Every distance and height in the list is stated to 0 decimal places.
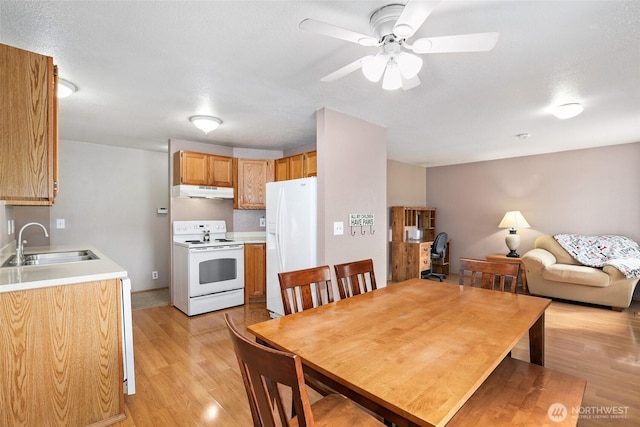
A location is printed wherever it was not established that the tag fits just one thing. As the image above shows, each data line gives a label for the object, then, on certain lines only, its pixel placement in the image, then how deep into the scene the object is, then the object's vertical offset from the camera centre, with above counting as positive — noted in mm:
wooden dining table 896 -527
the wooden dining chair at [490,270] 2103 -415
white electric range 3621 -704
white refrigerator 2980 -149
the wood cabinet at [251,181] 4414 +529
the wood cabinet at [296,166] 3787 +679
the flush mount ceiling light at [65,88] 2267 +1021
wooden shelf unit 5316 -561
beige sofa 3791 -893
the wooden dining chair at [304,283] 1725 -415
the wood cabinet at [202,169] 3908 +655
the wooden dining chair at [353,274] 2051 -424
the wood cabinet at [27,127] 1444 +458
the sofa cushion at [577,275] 3857 -834
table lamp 5004 -196
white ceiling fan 1229 +804
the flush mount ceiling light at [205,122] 3115 +1003
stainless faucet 2326 -298
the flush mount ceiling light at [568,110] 2756 +976
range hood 3895 +340
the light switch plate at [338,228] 2938 -128
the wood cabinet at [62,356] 1567 -785
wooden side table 4728 -749
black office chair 5452 -624
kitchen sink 2684 -373
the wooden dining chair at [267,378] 736 -434
